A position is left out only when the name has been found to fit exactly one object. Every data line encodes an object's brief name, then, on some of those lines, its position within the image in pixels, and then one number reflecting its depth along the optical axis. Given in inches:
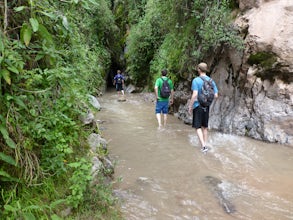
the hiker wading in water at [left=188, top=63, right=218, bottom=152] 193.4
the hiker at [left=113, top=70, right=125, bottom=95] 522.1
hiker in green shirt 264.2
